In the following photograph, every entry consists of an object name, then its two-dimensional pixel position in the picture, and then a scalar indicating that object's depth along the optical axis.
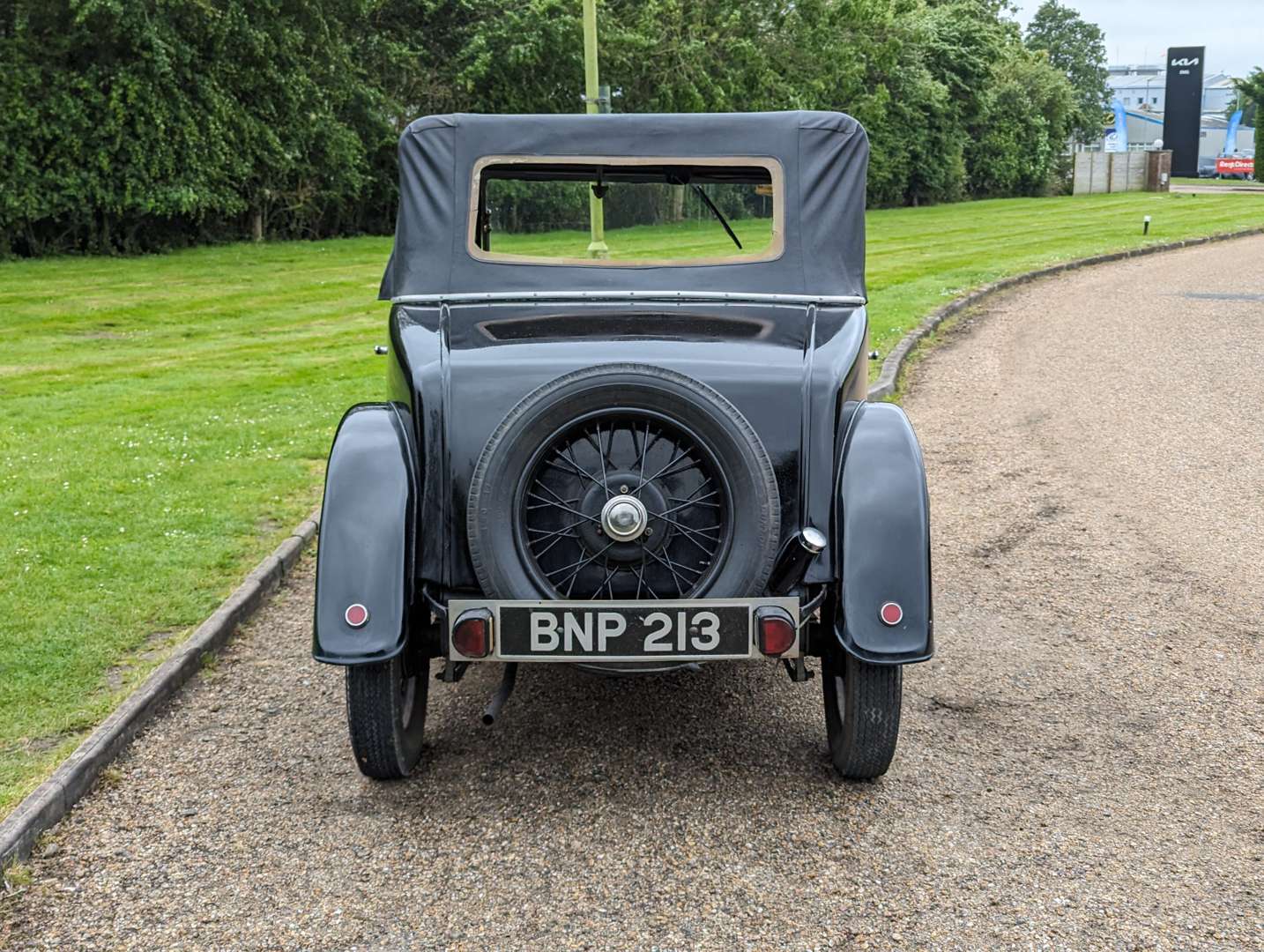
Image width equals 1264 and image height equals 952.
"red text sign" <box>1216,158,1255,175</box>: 74.00
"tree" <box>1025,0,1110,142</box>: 88.81
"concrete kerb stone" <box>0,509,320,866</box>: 3.74
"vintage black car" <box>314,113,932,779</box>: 3.80
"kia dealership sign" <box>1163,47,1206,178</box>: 67.19
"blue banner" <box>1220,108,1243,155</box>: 75.62
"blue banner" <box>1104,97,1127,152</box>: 63.69
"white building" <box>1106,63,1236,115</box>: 126.21
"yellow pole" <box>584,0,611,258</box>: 15.82
